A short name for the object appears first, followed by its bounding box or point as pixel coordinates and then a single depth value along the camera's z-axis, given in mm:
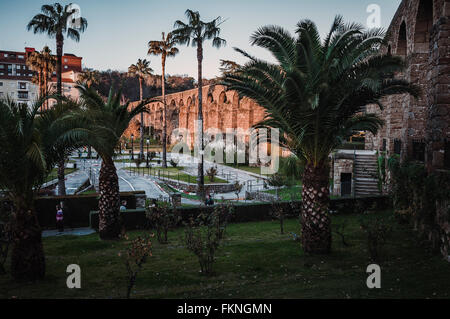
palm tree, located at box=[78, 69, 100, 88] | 48531
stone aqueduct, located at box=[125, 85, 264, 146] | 46594
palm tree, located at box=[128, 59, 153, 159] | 45688
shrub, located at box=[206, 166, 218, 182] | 26272
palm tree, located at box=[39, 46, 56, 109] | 39969
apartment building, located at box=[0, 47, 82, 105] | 69812
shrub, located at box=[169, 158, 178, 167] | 36425
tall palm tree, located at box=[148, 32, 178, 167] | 36938
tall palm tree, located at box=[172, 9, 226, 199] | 24547
